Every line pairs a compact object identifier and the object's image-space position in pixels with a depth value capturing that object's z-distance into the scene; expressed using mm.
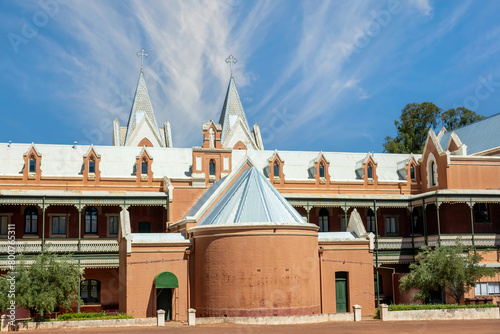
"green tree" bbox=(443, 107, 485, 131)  81562
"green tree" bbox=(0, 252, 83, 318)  33406
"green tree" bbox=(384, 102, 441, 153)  80875
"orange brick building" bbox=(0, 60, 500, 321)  35031
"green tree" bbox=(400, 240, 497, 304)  38094
